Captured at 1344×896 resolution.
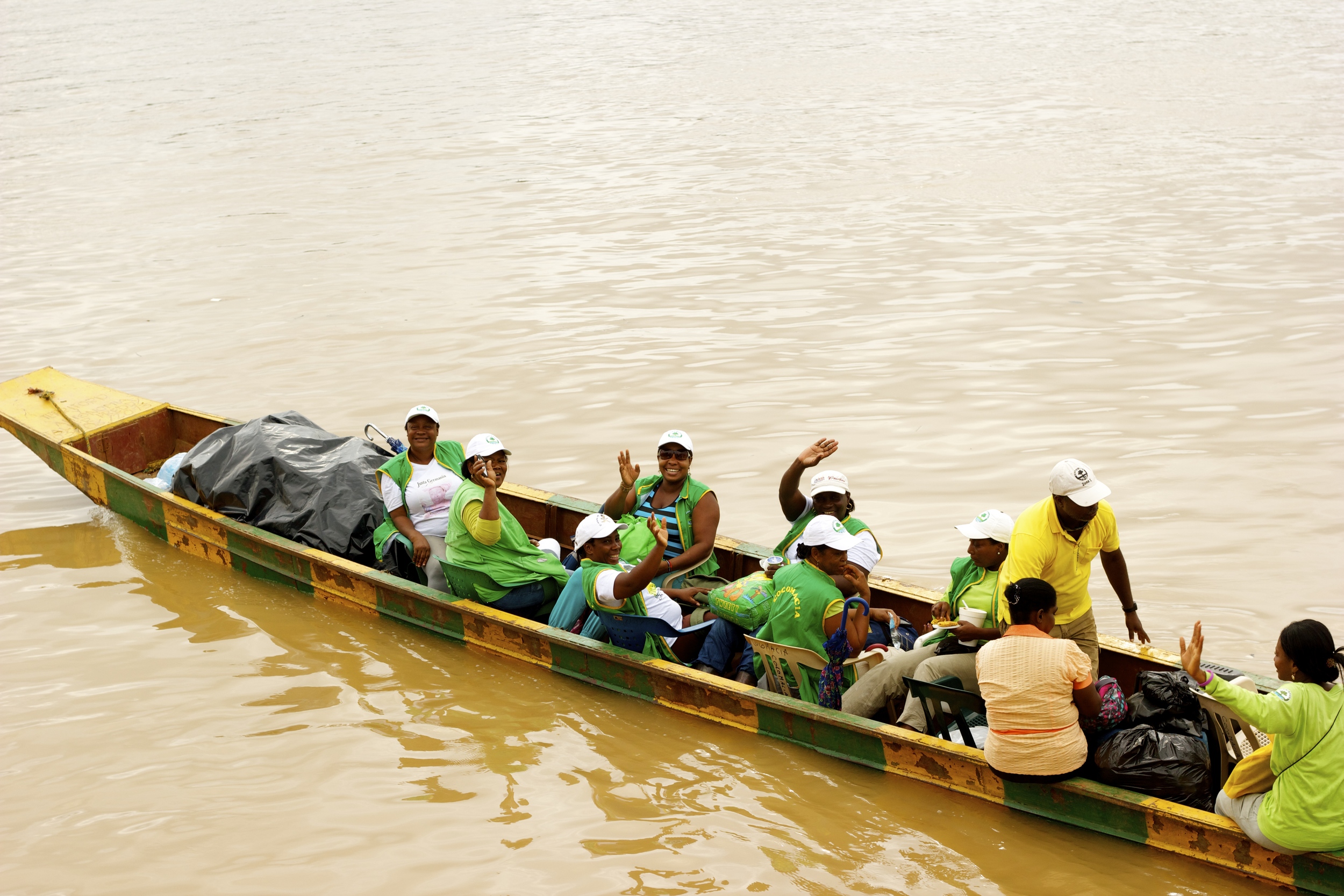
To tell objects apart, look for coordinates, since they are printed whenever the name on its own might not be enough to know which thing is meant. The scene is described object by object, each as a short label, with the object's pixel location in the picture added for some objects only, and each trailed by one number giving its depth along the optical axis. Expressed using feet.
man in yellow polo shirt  35.70
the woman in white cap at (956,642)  37.99
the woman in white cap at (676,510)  47.26
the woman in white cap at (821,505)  40.60
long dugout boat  33.96
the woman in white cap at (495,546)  47.03
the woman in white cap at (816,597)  38.70
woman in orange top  33.65
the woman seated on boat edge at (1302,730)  29.76
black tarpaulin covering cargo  56.18
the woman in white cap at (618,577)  41.90
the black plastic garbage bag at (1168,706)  35.47
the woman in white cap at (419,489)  52.90
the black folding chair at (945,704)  36.22
